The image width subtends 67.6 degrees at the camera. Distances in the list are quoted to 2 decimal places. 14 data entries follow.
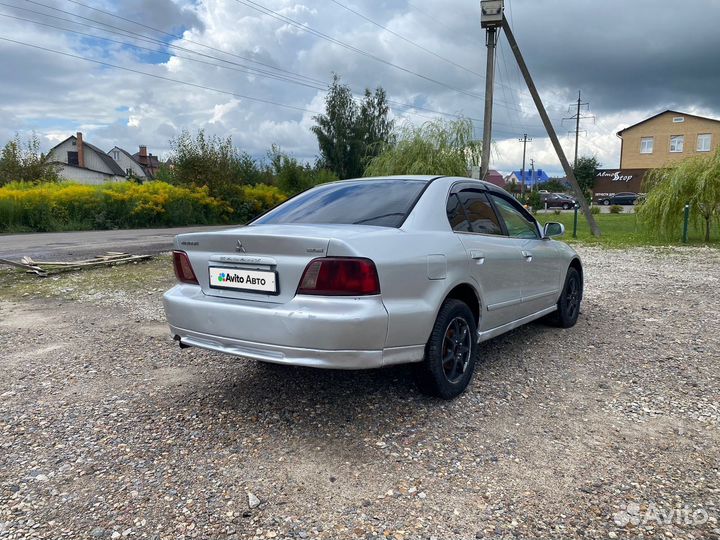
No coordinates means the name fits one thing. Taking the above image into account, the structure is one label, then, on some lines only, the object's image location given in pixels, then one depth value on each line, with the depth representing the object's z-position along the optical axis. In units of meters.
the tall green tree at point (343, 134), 42.66
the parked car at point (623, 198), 47.28
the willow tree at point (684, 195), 13.68
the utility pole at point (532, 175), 68.88
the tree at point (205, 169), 26.30
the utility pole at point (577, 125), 61.67
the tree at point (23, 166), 28.17
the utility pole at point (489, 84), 17.14
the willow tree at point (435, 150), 22.25
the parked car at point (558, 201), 47.31
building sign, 53.22
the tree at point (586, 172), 56.50
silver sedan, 2.86
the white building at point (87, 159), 56.29
